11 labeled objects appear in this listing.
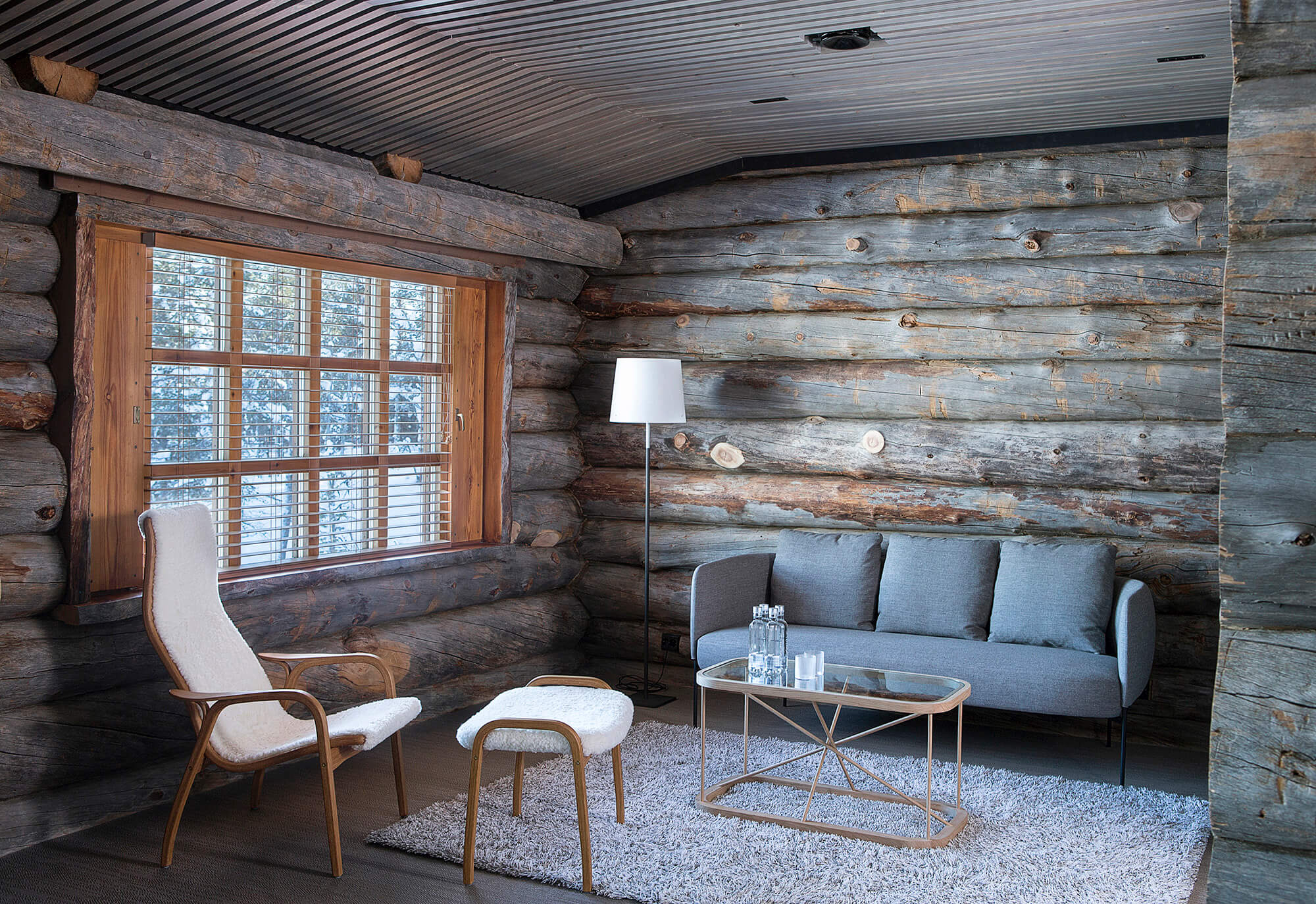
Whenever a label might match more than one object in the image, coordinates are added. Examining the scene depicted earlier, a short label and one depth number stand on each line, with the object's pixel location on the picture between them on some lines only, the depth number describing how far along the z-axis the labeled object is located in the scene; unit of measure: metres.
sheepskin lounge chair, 3.76
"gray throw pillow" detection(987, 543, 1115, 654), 5.09
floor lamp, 5.97
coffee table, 3.99
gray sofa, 4.71
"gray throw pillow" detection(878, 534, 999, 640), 5.41
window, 4.52
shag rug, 3.61
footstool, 3.68
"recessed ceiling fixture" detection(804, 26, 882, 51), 4.14
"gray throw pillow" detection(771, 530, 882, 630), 5.70
